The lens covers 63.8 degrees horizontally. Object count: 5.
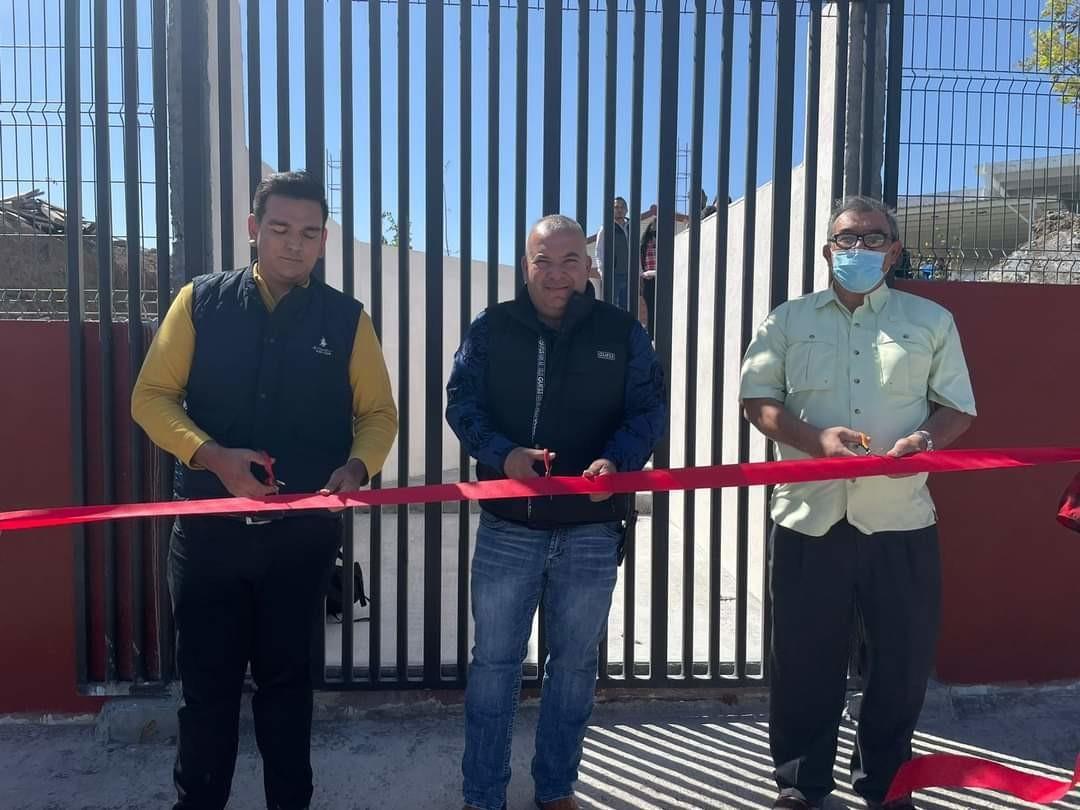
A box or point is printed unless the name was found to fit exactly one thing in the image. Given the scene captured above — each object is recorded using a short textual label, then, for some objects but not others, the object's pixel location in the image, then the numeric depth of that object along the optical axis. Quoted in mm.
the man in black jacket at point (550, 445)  2510
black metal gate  3324
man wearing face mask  2584
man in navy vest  2361
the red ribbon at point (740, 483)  2182
